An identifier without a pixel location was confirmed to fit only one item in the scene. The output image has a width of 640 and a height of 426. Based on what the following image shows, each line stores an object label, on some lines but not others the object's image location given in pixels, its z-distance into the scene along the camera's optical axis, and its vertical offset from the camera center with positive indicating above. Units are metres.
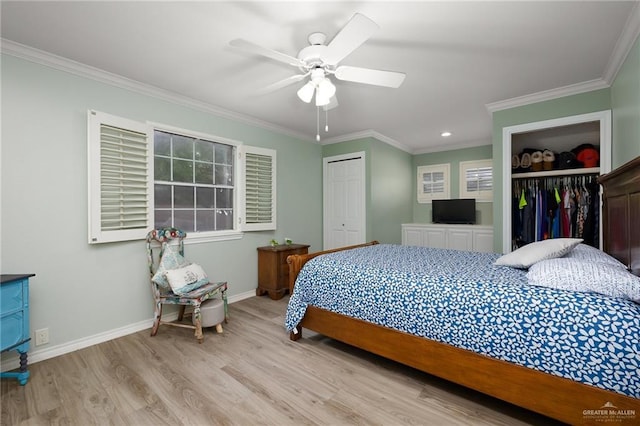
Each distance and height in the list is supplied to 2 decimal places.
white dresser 4.73 -0.44
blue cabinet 1.88 -0.72
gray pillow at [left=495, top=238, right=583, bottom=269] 1.97 -0.29
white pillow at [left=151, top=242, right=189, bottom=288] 2.73 -0.52
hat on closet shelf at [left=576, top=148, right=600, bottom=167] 3.30 +0.65
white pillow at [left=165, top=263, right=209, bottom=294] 2.68 -0.66
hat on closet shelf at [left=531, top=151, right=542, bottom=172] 3.67 +0.67
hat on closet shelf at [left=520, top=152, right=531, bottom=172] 3.75 +0.68
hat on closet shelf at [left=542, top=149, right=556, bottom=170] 3.62 +0.68
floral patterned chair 2.65 -0.68
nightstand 3.88 -0.82
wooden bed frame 1.37 -0.92
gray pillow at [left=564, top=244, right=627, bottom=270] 1.70 -0.29
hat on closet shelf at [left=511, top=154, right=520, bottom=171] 3.81 +0.68
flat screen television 5.25 +0.02
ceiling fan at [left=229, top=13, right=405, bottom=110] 1.68 +1.06
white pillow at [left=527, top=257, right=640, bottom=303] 1.43 -0.36
